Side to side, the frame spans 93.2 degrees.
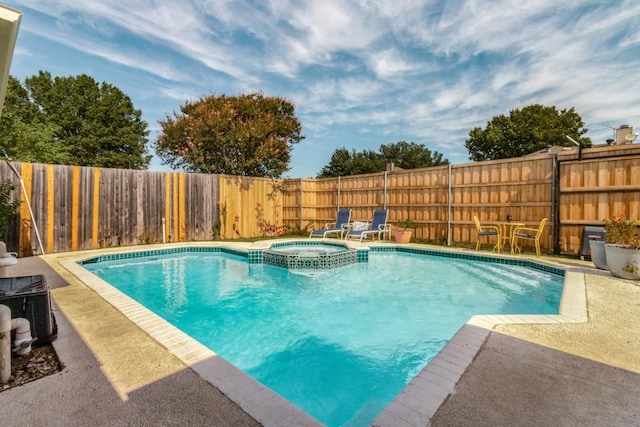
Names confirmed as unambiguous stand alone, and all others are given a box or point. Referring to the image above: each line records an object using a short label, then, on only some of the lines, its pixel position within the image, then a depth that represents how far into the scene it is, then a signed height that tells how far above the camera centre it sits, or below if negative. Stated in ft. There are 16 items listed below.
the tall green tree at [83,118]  54.44 +18.51
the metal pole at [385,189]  31.73 +2.45
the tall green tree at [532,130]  70.38 +20.11
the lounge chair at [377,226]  28.87 -1.33
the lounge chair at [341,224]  30.66 -1.19
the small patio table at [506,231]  22.62 -1.45
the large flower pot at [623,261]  13.90 -2.25
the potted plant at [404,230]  27.91 -1.64
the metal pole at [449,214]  27.35 -0.09
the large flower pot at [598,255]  16.34 -2.26
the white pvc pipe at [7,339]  5.40 -2.49
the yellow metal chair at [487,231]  23.17 -1.44
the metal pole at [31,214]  21.48 -0.15
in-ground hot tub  20.40 -3.26
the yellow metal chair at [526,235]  20.68 -1.60
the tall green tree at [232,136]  43.57 +11.59
